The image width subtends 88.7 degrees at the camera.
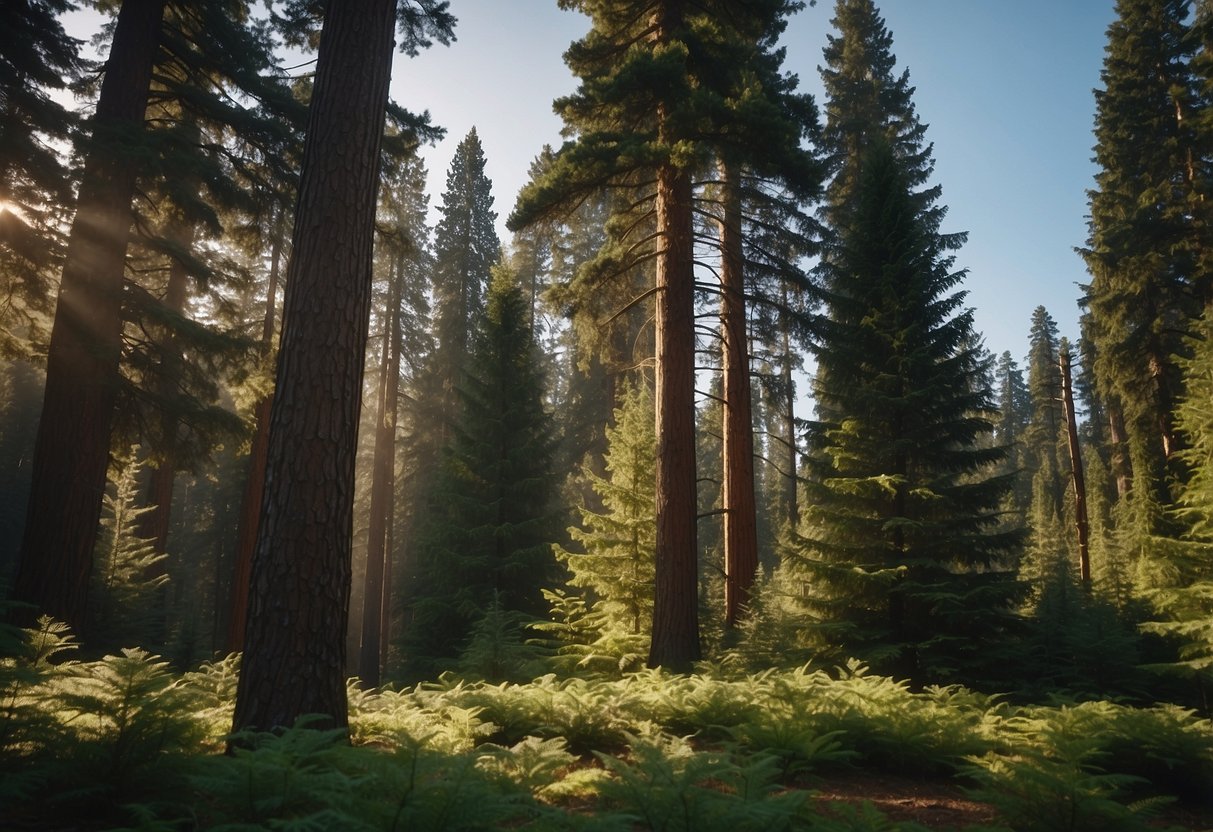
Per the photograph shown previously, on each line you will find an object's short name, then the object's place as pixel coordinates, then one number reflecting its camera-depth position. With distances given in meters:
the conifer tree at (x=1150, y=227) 17.84
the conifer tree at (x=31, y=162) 8.98
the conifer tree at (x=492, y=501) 14.70
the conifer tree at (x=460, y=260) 27.67
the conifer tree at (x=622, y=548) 11.99
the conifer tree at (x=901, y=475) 9.16
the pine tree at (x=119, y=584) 14.41
